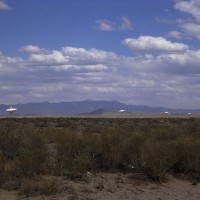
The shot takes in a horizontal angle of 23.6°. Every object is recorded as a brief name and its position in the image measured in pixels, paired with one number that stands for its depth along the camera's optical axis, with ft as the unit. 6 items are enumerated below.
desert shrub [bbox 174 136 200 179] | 64.28
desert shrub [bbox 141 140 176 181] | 59.93
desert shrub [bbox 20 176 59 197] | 50.11
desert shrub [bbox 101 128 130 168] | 63.42
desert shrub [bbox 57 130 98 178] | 58.85
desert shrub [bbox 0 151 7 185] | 52.67
